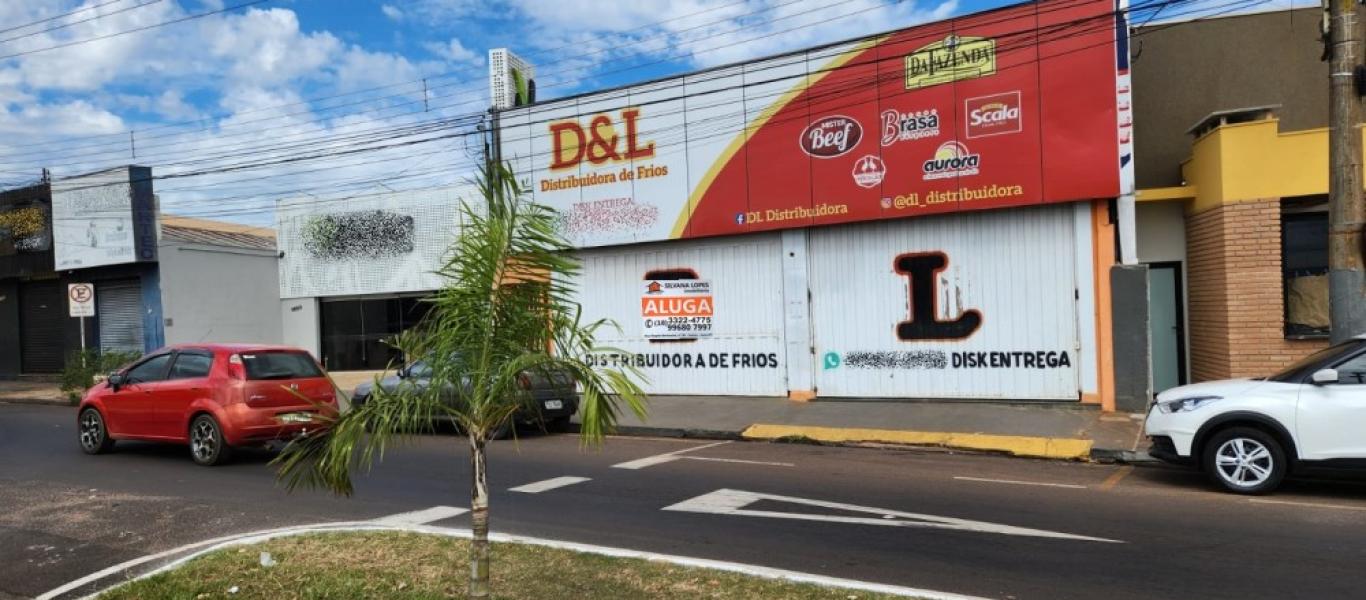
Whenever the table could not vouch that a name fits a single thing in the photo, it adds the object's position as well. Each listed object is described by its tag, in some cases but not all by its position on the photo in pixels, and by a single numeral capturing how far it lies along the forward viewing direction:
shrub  20.66
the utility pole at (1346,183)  9.05
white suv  7.67
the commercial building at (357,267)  23.09
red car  10.71
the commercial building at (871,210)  13.33
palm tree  4.12
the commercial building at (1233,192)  12.27
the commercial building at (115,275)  25.08
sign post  19.81
